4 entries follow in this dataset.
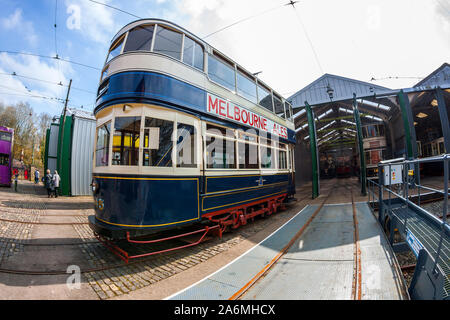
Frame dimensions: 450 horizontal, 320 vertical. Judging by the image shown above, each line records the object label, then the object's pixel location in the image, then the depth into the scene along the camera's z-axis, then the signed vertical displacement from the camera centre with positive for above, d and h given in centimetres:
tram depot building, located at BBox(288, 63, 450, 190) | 1166 +459
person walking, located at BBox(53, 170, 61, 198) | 1034 -28
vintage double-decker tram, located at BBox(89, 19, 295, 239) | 340 +77
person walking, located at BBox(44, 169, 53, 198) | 1024 -43
